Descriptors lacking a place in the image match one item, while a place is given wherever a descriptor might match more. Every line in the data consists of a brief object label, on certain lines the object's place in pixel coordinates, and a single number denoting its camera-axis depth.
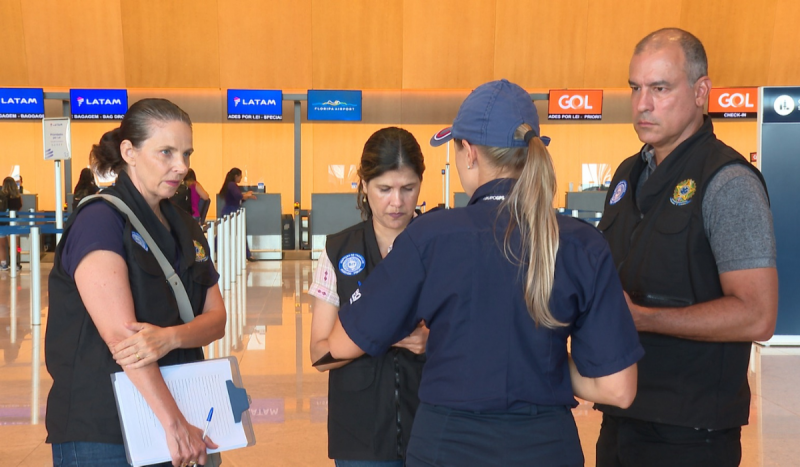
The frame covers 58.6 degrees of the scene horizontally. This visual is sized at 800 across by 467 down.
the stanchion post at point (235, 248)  9.79
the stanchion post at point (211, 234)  8.20
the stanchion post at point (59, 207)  8.57
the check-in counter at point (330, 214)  12.89
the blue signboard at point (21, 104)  13.62
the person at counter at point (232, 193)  12.03
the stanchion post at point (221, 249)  8.52
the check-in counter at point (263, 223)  12.88
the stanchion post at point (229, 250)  9.13
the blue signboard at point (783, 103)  6.11
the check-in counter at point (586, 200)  13.69
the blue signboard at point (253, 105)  13.98
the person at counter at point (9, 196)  12.21
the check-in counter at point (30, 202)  13.83
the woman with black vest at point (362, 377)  2.02
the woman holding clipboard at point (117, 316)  1.76
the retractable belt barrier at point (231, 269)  6.28
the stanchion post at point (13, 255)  10.33
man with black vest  1.85
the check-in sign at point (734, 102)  14.09
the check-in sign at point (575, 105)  14.23
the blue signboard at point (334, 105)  13.91
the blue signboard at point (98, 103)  13.58
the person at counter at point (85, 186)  10.93
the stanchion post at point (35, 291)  6.61
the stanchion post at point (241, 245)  10.88
